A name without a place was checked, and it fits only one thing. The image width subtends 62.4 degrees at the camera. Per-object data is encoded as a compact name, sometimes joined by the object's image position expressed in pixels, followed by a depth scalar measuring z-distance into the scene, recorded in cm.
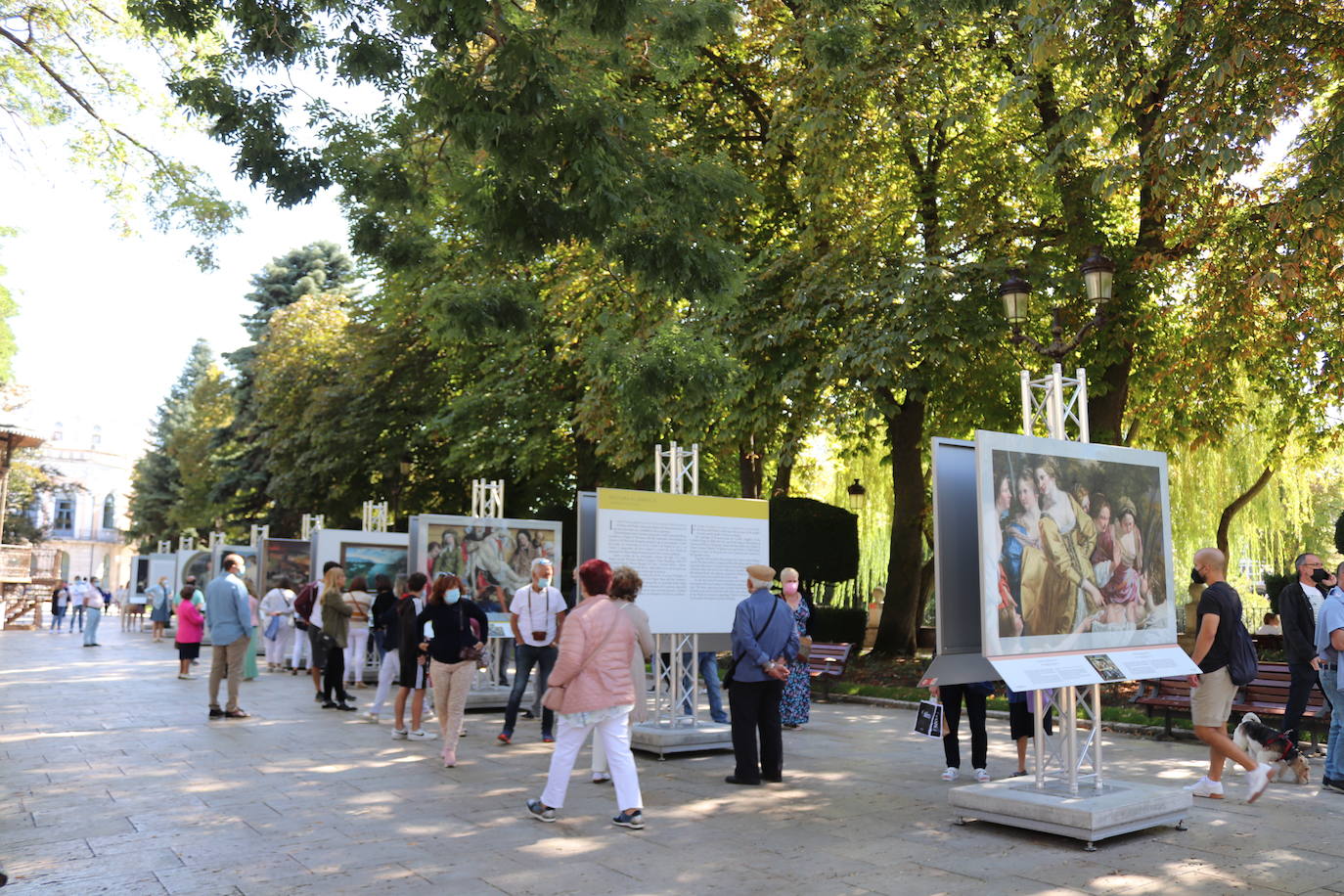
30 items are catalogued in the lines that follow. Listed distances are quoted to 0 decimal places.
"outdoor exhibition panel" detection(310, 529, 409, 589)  1975
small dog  852
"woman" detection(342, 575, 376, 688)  1681
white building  9319
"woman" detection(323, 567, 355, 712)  1455
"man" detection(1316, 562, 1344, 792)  878
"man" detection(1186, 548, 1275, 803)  822
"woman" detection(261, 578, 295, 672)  2091
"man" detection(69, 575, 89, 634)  3456
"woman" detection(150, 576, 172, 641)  3362
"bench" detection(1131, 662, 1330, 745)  1085
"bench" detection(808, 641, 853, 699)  1628
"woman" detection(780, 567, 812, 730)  1234
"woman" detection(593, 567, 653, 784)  864
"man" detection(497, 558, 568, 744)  1167
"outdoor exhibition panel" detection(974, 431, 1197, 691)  715
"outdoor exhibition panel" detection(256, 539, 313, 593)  2422
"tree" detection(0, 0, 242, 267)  1536
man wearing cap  926
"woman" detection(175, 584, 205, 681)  1852
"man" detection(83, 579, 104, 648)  2934
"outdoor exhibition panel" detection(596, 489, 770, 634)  1084
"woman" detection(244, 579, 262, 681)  1919
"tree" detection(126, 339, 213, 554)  6078
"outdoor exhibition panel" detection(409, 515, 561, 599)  1545
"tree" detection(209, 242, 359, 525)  4056
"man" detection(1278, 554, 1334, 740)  955
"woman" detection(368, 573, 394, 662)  1513
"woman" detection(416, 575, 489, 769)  1031
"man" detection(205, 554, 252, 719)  1337
